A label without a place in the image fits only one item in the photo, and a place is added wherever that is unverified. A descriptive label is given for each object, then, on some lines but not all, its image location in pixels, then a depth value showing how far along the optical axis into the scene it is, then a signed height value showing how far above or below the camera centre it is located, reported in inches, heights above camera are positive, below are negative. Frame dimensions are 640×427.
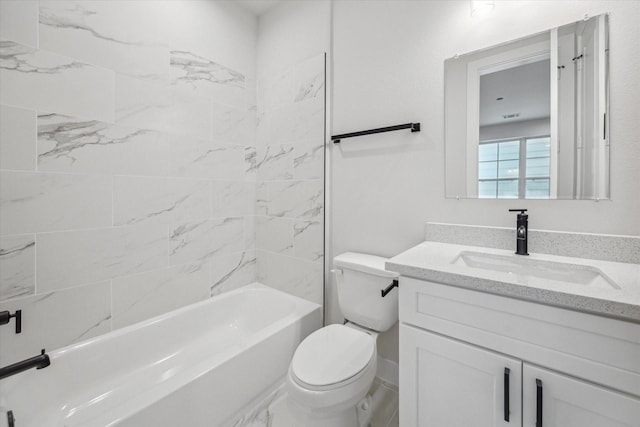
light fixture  53.0 +39.6
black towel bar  60.9 +19.5
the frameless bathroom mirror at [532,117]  44.9 +17.4
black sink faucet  47.9 -2.9
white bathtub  47.8 -32.6
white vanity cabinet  29.2 -17.8
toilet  45.6 -26.2
